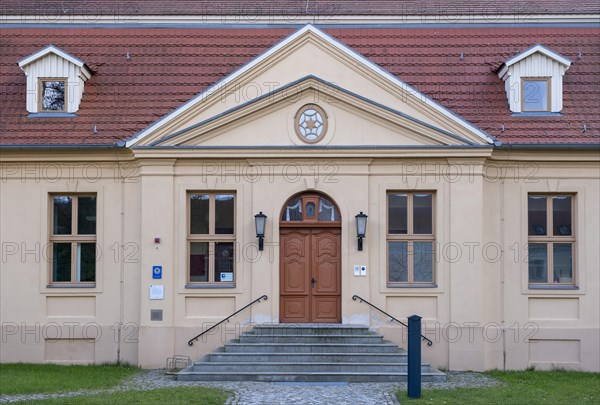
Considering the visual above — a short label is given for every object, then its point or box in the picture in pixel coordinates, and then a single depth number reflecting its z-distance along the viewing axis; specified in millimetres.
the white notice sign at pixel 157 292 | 17938
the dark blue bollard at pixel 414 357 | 14016
